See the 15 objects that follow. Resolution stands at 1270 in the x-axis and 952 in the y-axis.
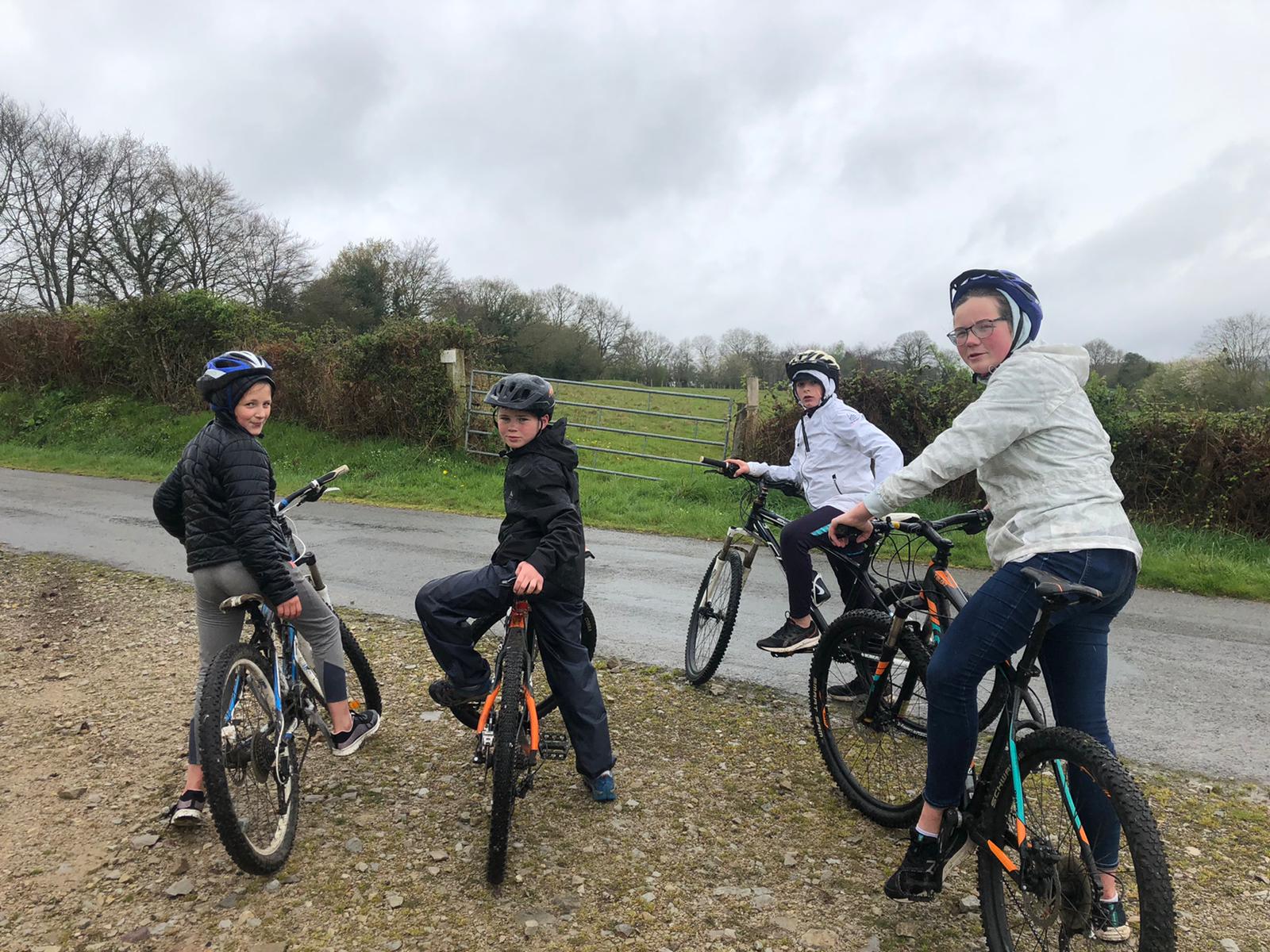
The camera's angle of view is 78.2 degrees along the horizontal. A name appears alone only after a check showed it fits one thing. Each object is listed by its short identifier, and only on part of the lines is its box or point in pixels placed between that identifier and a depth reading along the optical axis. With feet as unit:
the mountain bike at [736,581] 13.71
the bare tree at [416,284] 122.72
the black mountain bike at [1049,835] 6.77
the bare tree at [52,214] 100.73
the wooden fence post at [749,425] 40.37
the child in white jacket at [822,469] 14.55
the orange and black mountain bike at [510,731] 9.50
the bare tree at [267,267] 116.57
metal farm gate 42.32
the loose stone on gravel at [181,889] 9.50
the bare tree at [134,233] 103.35
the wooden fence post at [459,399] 47.37
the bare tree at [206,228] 109.19
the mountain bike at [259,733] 8.96
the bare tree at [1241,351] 48.21
